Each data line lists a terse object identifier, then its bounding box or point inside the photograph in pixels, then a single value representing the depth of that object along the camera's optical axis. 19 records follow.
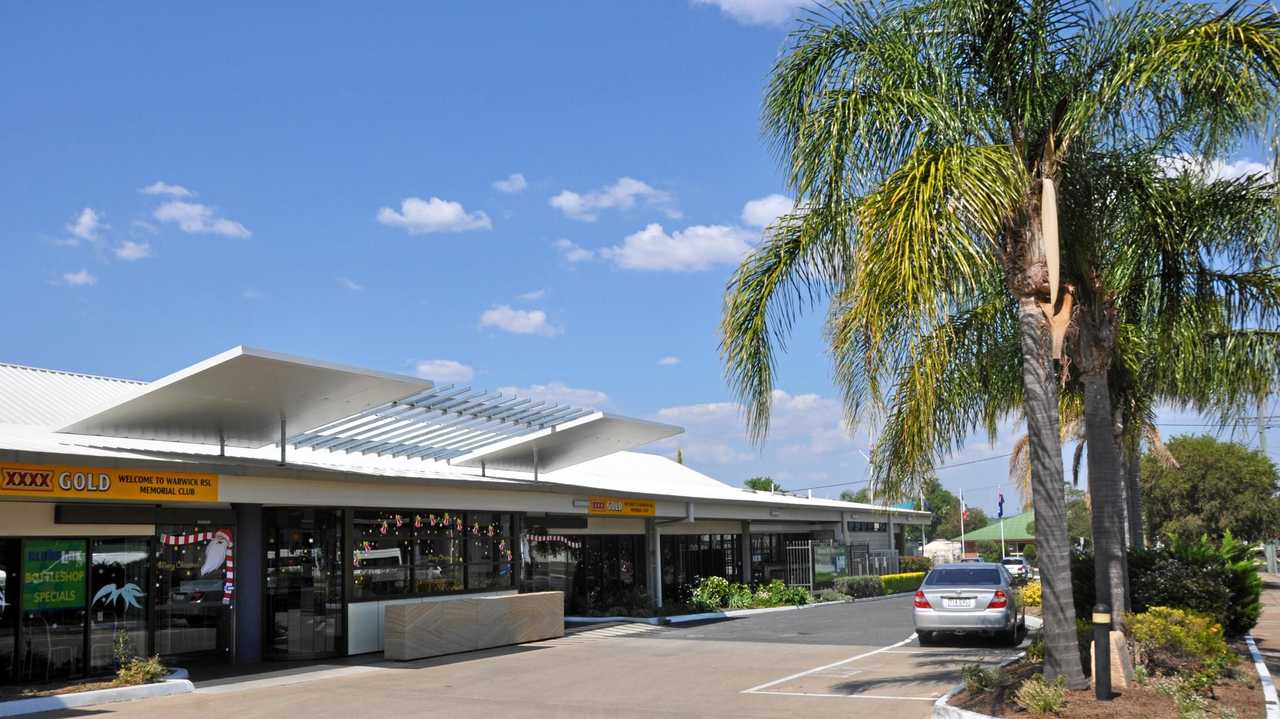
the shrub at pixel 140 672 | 15.62
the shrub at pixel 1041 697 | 10.38
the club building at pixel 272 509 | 16.20
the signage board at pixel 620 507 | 26.78
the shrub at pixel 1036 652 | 13.84
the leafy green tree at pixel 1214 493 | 56.59
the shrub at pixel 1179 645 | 13.02
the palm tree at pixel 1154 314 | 13.30
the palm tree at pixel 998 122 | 10.73
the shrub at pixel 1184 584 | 17.64
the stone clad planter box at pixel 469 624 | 19.77
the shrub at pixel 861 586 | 39.07
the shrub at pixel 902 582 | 43.25
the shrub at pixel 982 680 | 11.89
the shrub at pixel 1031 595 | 27.86
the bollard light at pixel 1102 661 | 10.83
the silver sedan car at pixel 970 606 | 19.69
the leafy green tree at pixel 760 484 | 117.46
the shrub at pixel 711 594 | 31.52
